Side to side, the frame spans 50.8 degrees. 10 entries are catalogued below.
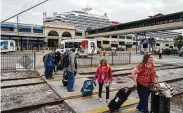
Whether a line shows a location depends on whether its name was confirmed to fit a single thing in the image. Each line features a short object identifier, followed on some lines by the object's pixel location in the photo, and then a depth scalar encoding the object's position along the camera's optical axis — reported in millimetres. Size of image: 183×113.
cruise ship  110125
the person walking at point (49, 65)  9844
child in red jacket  6035
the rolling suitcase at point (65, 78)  7961
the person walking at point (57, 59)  11662
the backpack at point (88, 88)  6652
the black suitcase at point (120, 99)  5215
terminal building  54606
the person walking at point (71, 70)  7270
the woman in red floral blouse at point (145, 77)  4941
